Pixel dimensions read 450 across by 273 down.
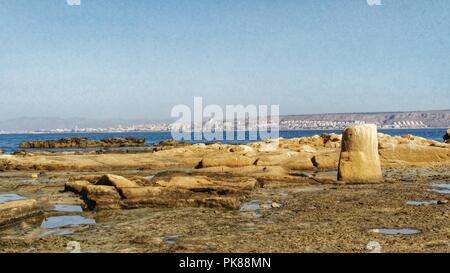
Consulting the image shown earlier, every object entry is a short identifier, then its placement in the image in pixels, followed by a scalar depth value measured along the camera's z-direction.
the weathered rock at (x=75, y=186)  16.88
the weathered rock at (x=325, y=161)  25.36
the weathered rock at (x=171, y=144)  67.46
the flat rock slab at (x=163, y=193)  13.76
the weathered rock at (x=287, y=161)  24.90
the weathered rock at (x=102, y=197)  13.73
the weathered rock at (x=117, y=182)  14.94
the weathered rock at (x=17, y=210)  11.80
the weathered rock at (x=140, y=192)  14.25
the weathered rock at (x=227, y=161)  25.17
